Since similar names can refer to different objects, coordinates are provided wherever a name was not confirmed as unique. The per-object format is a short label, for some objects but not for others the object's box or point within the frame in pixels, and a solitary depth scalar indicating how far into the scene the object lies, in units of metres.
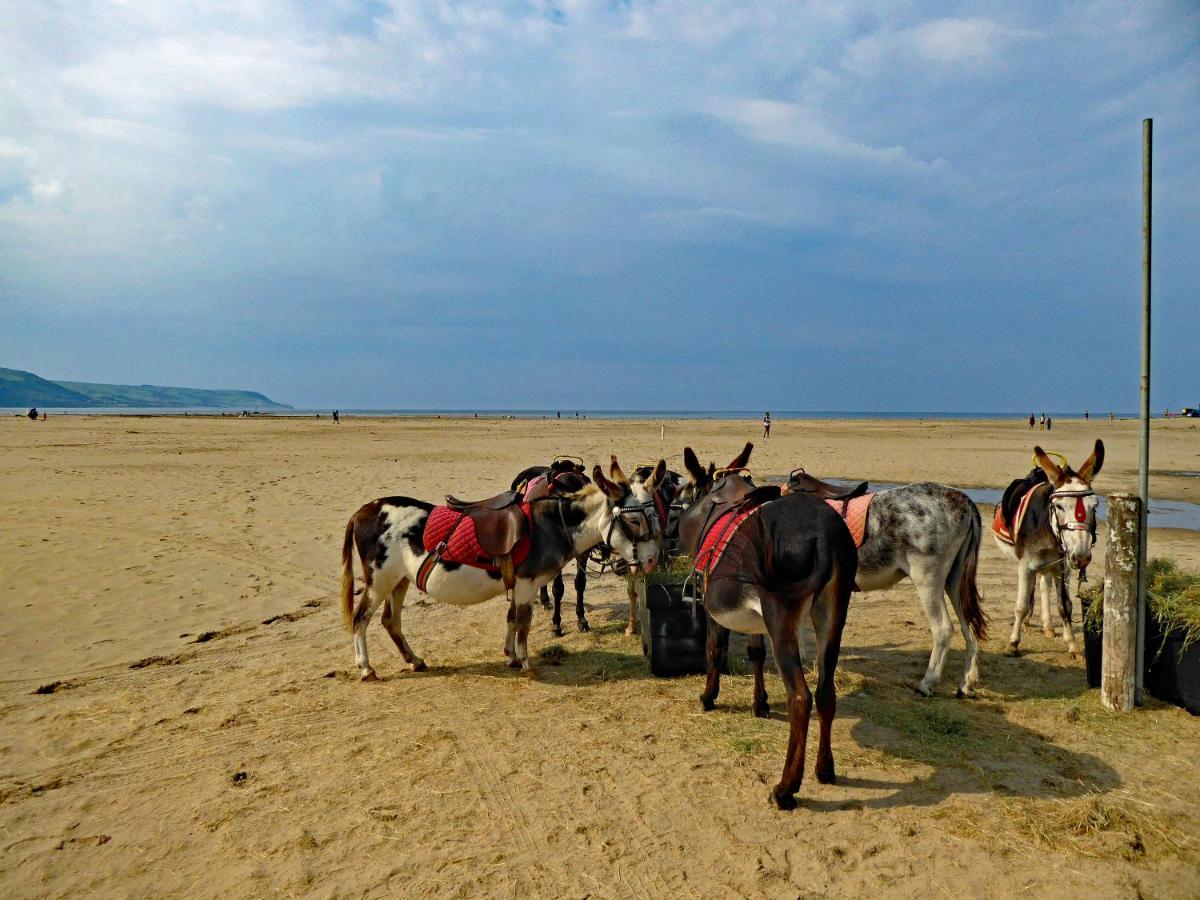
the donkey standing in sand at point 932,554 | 5.98
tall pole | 5.31
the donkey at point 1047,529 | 5.86
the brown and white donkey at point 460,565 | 6.35
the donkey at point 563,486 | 7.75
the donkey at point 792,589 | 4.15
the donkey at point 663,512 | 6.11
